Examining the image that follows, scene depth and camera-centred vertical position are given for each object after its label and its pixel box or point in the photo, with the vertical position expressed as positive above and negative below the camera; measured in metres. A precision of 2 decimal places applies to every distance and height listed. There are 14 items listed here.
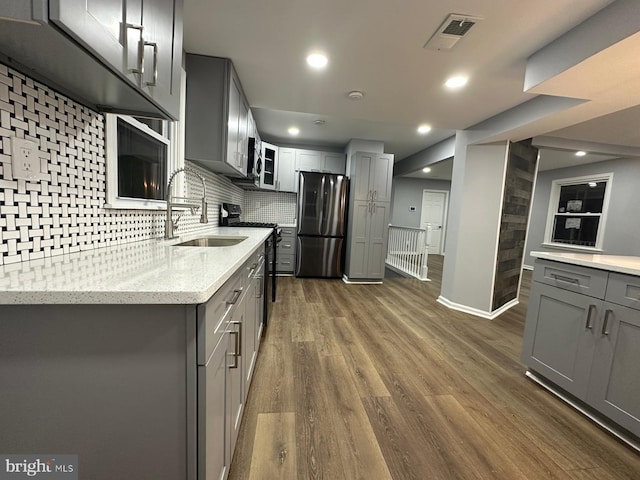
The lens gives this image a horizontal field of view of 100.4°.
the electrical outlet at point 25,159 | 0.86 +0.12
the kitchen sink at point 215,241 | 2.06 -0.26
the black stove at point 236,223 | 3.03 -0.17
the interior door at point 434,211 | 8.00 +0.32
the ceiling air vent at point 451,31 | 1.48 +1.13
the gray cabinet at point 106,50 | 0.63 +0.42
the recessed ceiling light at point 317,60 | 1.93 +1.14
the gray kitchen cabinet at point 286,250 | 4.64 -0.66
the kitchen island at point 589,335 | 1.40 -0.63
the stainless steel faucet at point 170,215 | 1.70 -0.06
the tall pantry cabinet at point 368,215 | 4.36 +0.04
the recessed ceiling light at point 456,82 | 2.13 +1.16
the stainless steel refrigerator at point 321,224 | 4.48 -0.15
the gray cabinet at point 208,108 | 2.04 +0.77
